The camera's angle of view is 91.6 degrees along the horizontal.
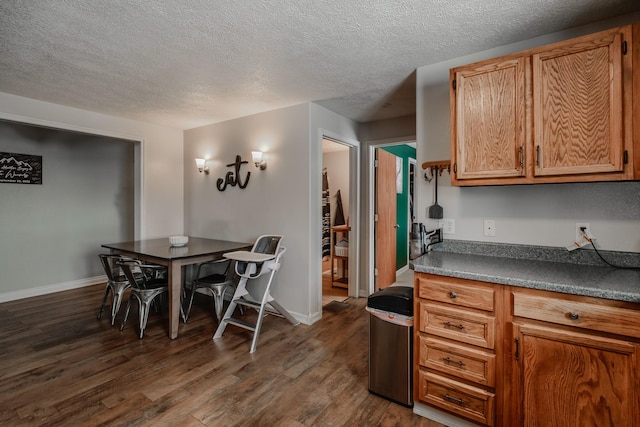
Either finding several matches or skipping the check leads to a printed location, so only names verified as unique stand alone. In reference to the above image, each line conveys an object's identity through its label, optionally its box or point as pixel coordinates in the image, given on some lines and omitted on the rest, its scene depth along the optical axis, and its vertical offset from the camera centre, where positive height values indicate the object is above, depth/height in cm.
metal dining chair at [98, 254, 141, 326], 319 -71
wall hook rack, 230 +35
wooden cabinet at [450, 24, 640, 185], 158 +56
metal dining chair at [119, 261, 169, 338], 295 -73
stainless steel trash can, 197 -86
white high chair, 284 -57
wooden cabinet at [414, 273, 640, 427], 134 -71
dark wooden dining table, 292 -39
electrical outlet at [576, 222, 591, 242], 189 -9
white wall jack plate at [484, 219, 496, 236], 217 -10
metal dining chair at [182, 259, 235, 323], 326 -75
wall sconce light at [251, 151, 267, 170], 361 +63
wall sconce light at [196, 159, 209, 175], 431 +68
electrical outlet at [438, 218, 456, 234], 234 -9
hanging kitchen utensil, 237 +3
